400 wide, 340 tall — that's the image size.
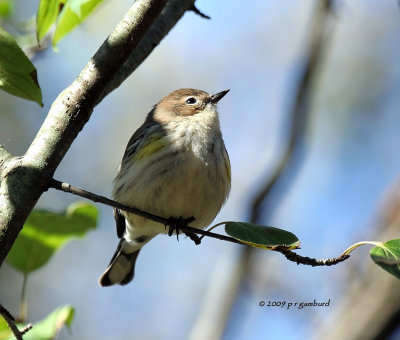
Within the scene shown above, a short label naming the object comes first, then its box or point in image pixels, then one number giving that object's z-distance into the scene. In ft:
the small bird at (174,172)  30.48
